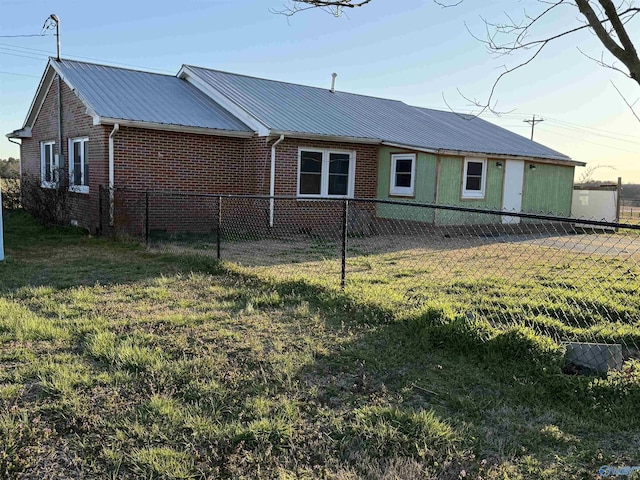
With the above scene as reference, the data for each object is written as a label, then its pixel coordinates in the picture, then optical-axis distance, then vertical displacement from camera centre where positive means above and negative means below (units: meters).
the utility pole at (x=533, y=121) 60.03 +8.67
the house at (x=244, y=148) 12.72 +1.11
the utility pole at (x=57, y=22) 15.48 +4.69
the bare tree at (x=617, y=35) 3.60 +1.15
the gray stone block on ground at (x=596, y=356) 3.98 -1.21
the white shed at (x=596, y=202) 19.67 -0.11
